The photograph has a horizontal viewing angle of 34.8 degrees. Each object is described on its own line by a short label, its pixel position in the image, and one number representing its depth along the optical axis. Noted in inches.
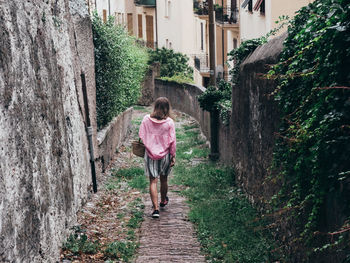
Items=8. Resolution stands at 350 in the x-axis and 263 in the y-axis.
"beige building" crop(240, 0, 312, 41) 840.3
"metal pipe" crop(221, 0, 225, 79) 1222.3
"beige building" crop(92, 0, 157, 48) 1760.6
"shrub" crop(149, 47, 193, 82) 1347.2
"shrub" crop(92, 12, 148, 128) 501.4
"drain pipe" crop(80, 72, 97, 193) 373.1
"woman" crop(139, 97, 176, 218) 333.7
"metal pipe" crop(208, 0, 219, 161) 532.7
